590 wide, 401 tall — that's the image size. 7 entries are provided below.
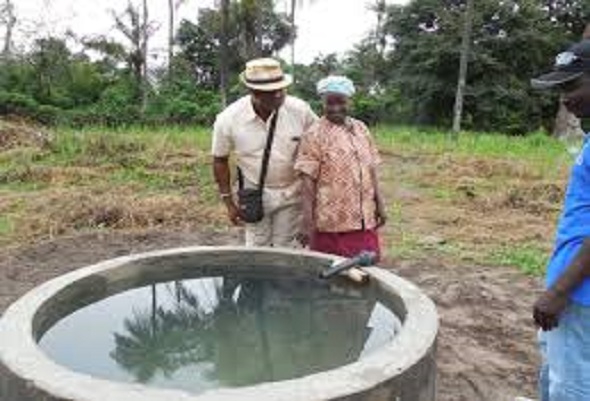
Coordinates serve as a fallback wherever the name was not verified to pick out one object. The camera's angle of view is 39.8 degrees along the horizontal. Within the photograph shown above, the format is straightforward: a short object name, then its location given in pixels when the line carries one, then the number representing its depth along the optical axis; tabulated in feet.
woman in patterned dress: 12.28
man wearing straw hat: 12.70
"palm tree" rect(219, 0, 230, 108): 55.67
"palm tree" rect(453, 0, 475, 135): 48.21
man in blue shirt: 7.73
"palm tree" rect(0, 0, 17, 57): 68.74
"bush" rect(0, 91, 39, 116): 60.80
